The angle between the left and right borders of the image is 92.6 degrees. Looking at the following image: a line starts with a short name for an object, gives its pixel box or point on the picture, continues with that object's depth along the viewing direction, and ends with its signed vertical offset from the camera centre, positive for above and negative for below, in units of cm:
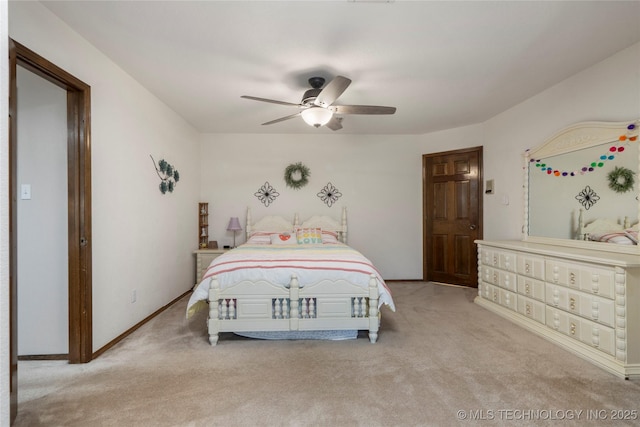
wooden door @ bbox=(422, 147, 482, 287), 470 -4
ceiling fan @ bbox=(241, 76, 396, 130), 273 +98
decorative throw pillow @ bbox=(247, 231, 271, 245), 439 -37
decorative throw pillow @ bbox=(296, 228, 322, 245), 432 -32
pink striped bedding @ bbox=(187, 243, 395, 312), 278 -52
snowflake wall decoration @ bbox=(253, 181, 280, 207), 512 +33
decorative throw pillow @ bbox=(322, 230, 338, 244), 451 -36
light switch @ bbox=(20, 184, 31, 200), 235 +18
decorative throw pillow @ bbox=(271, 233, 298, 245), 431 -36
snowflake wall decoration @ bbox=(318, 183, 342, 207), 517 +33
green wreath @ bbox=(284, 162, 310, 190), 507 +64
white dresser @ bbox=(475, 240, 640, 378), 216 -73
